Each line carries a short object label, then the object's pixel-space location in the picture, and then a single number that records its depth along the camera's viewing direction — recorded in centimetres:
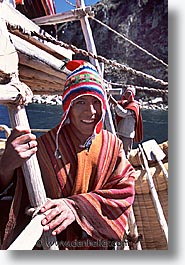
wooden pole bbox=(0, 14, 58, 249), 76
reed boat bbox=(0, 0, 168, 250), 92
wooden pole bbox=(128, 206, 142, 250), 103
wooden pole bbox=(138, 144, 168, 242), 106
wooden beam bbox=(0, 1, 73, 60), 95
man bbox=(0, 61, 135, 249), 88
